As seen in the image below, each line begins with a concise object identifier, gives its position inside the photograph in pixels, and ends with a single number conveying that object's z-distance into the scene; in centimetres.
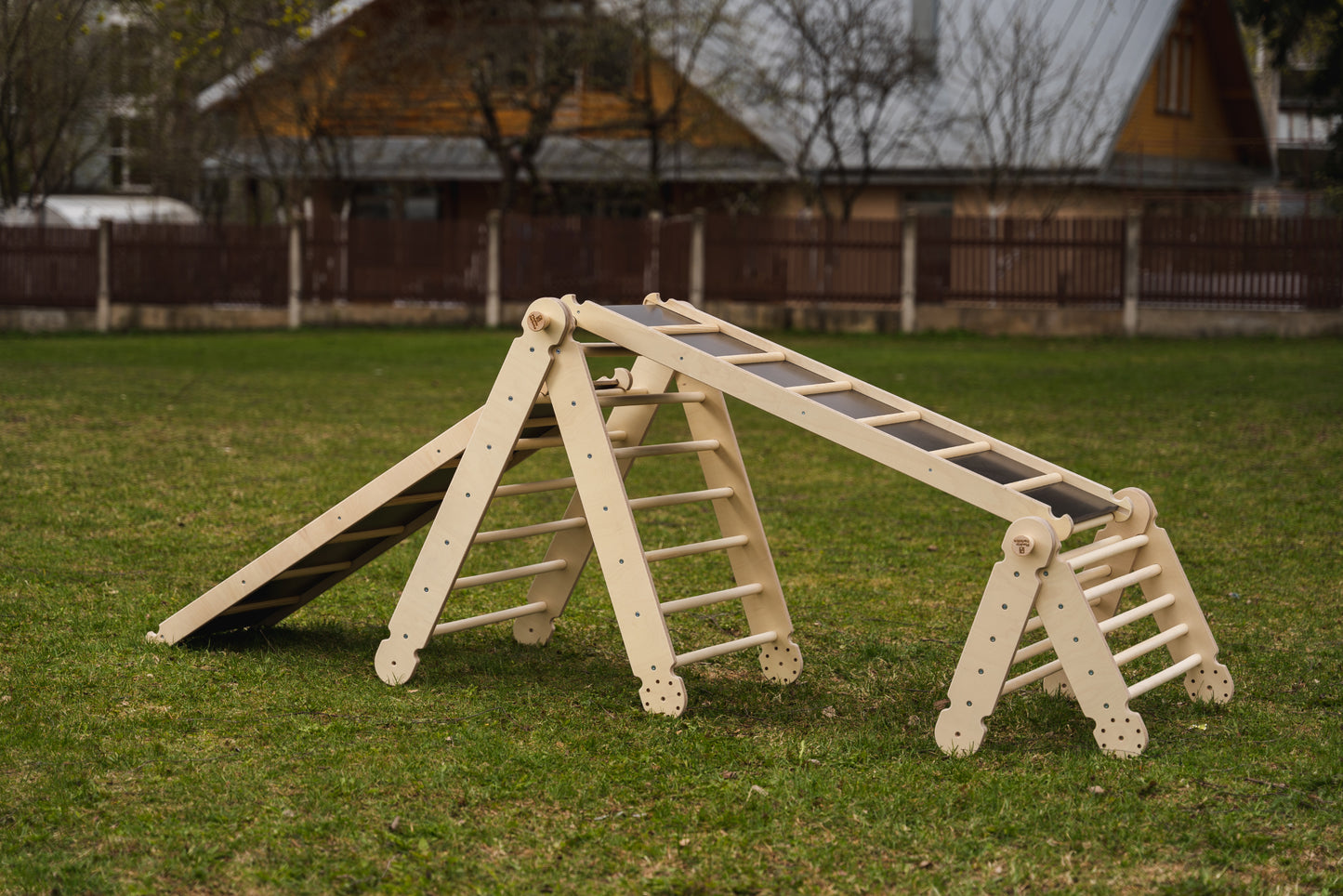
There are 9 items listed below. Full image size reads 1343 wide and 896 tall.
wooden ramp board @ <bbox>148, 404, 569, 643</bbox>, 526
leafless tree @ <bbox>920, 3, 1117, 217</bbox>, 3088
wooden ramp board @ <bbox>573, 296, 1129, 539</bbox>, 452
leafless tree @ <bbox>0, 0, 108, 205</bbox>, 2627
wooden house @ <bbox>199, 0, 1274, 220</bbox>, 3108
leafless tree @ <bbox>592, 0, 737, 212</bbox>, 3056
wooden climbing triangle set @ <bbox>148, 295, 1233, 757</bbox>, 443
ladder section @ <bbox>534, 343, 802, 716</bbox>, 488
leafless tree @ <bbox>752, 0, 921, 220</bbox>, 3036
